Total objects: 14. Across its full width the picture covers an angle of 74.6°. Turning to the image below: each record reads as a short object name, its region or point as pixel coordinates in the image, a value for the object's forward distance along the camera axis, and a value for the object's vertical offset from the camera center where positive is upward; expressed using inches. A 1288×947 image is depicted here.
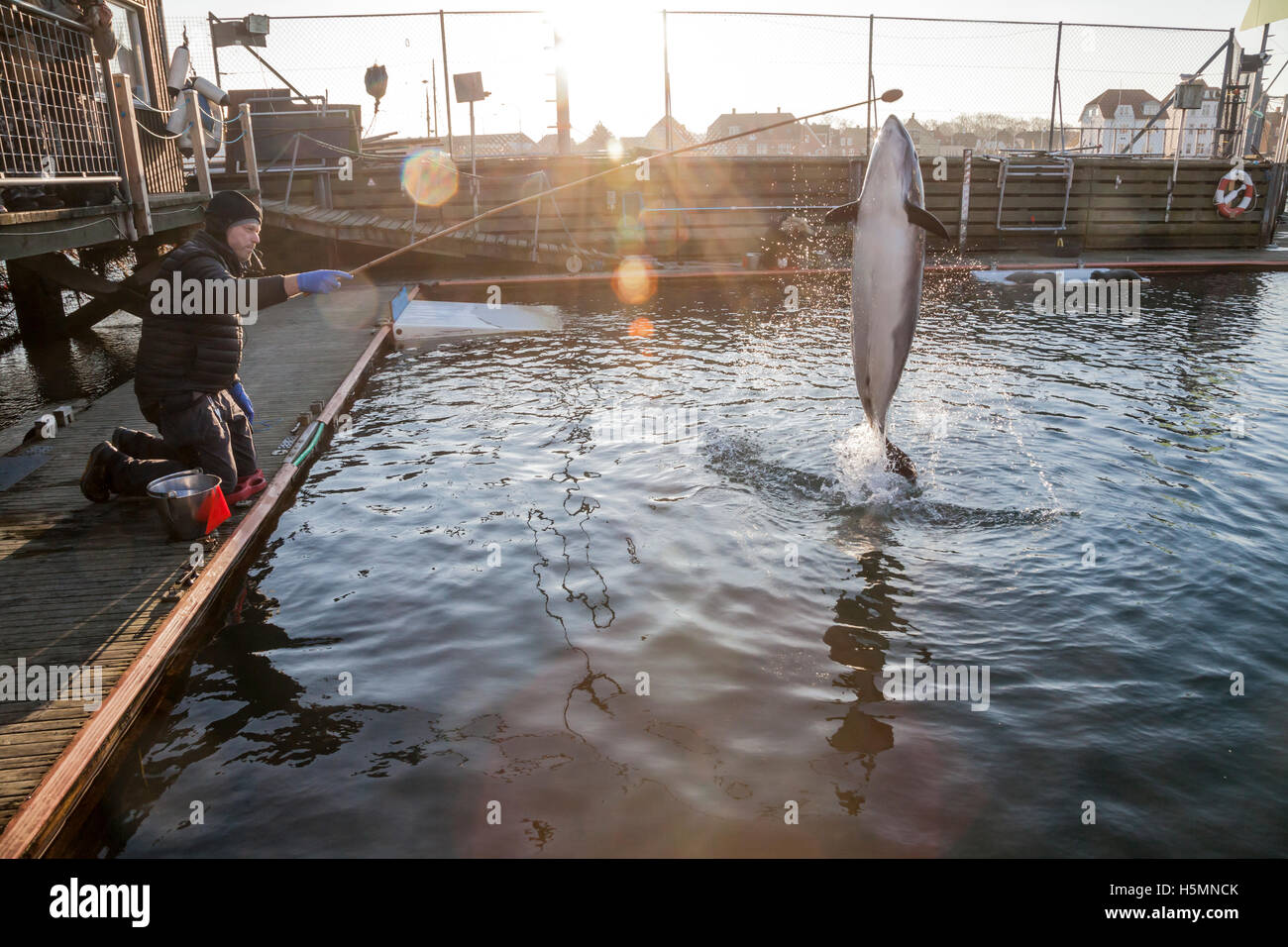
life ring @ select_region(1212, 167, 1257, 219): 929.5 +32.1
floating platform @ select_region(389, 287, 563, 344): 531.8 -49.9
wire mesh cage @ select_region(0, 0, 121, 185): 324.5 +61.1
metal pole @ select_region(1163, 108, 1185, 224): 904.9 +67.3
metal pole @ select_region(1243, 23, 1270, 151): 1003.9 +111.5
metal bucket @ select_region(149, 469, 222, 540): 209.9 -61.2
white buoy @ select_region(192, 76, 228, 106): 566.3 +102.3
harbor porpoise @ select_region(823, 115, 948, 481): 216.8 -6.6
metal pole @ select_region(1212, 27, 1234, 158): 923.4 +127.4
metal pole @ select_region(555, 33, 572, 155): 764.0 +117.9
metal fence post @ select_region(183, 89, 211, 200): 482.0 +58.4
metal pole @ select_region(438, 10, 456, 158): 759.1 +141.6
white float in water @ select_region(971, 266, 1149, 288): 689.6 -38.1
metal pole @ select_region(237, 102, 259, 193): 590.7 +64.2
